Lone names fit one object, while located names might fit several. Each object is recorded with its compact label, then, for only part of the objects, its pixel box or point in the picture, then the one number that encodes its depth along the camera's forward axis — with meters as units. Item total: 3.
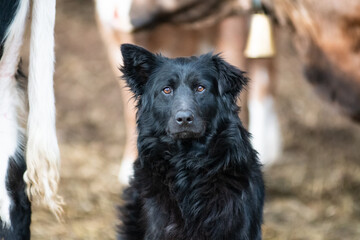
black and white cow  4.40
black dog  4.70
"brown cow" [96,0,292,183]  6.83
